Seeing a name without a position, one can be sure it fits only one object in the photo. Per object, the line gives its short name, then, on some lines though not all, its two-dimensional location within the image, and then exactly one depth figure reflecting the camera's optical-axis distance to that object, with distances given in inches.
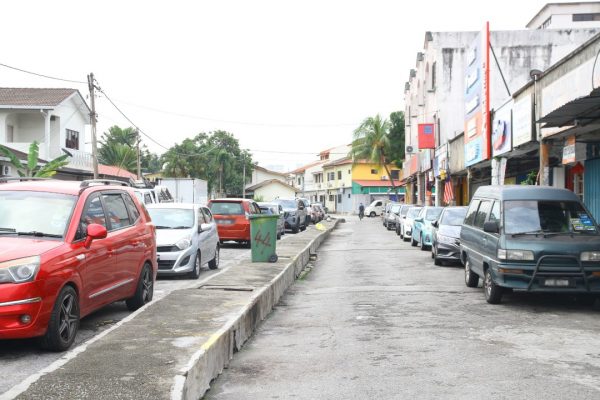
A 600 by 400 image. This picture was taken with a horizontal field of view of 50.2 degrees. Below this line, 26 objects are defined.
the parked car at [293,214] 1290.6
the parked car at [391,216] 1466.5
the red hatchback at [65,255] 238.2
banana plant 945.4
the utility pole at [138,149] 1779.5
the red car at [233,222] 830.5
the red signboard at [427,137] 1520.7
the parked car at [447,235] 652.7
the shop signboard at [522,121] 653.9
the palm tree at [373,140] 2534.4
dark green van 376.8
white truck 1328.7
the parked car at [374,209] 2662.4
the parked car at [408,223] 1053.1
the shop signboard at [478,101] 890.1
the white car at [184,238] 505.7
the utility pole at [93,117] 1187.3
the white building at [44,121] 1316.4
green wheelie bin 567.5
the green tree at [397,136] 2701.8
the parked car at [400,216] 1184.6
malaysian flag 1245.3
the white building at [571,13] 2425.0
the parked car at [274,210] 1099.6
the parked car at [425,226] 848.1
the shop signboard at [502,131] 753.0
